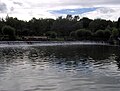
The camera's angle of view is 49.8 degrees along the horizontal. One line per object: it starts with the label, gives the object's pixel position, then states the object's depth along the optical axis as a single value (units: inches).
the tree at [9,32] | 1585.7
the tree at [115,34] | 1780.6
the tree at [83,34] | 1985.4
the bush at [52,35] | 1973.5
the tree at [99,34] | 1927.9
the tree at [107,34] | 1931.1
